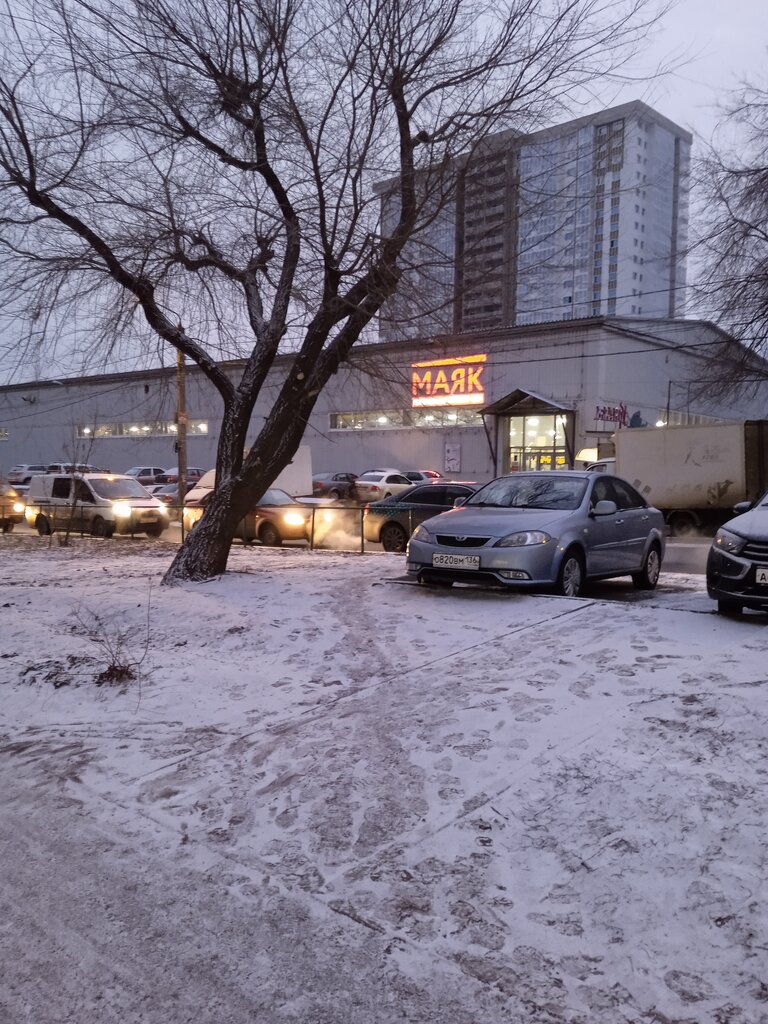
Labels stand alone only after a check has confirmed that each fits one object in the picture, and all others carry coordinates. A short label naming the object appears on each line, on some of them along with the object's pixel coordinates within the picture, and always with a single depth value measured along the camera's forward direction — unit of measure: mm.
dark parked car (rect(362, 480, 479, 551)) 16766
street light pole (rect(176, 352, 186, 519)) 21475
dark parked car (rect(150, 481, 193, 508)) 27288
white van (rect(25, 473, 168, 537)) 20141
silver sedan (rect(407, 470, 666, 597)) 8266
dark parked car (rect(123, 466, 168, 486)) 41078
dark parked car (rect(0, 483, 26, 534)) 23250
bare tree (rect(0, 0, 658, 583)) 8469
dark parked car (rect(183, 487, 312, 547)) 18344
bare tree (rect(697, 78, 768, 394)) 14422
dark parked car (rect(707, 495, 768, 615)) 7012
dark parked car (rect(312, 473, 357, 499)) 36438
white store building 34938
